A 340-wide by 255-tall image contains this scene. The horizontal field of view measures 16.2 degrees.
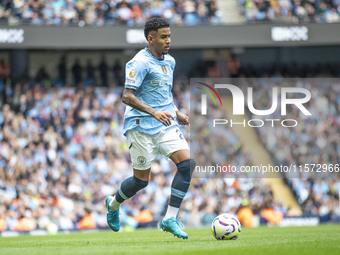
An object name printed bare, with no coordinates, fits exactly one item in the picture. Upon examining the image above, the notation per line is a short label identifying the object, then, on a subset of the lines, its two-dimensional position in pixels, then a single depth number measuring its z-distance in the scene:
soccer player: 14.34
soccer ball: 14.77
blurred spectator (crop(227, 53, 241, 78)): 43.71
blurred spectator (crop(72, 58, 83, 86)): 42.46
